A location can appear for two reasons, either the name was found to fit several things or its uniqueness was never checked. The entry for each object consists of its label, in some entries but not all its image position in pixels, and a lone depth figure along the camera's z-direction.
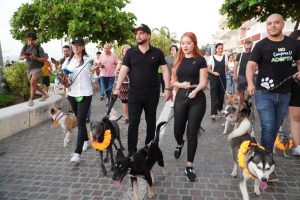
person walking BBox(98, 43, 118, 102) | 9.83
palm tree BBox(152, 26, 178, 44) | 46.23
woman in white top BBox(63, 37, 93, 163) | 5.02
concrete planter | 6.72
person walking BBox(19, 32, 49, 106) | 7.50
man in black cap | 4.34
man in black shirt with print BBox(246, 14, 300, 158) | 3.92
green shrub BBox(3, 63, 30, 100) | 9.59
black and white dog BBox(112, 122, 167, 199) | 3.34
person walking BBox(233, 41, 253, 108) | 7.30
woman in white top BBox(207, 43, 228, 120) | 7.84
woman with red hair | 4.18
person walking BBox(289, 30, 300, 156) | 4.83
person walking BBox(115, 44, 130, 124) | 7.43
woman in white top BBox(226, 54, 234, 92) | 12.94
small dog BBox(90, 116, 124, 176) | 4.37
